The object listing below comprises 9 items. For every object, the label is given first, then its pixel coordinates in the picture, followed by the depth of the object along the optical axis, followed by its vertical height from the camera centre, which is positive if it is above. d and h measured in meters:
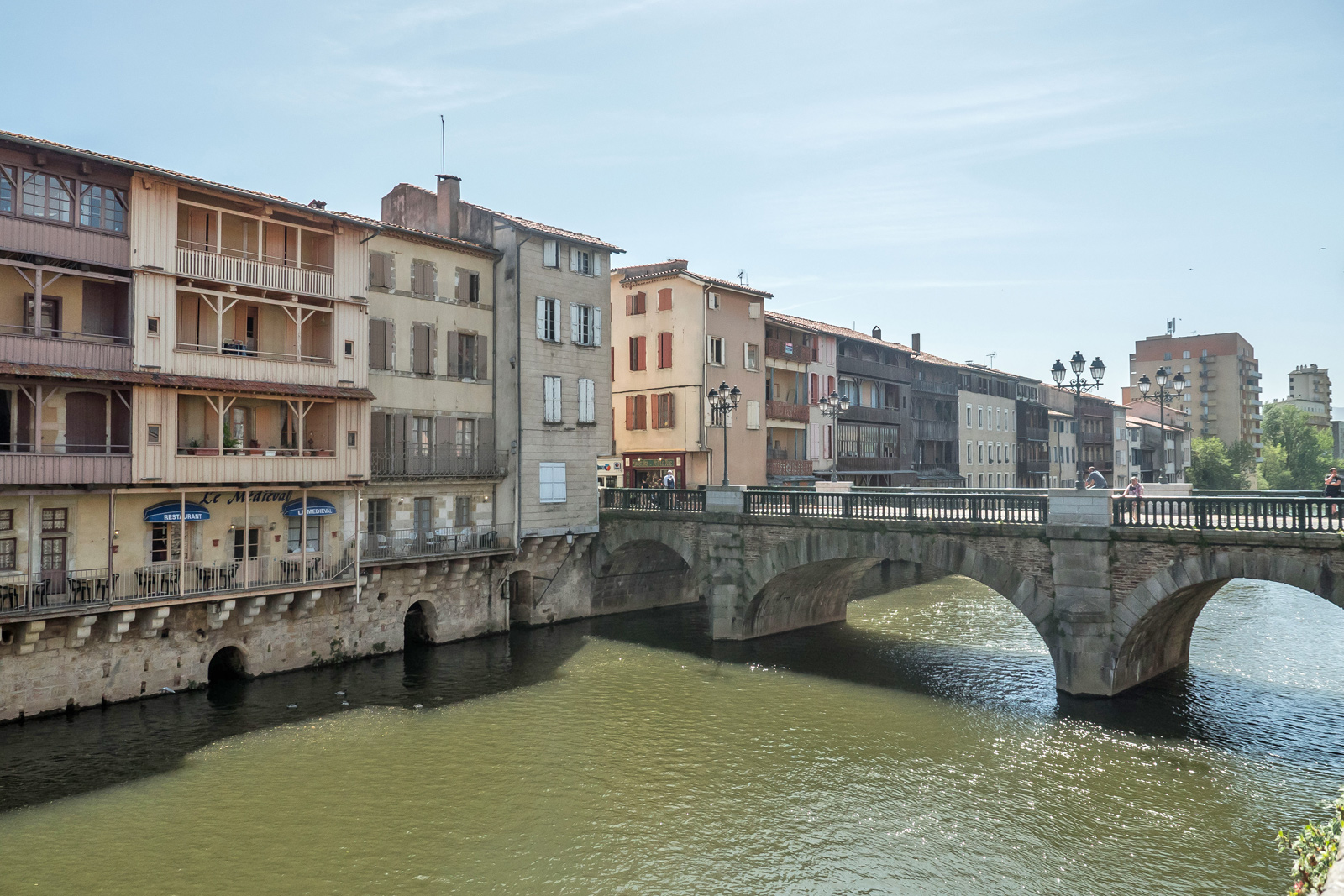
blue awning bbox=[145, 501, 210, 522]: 28.34 -0.84
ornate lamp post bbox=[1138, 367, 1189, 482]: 34.91 +3.80
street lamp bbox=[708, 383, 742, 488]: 40.38 +4.05
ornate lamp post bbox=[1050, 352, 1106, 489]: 28.62 +3.51
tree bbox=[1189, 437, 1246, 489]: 112.94 +1.58
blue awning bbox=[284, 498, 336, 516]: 32.34 -0.80
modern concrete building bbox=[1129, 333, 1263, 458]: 136.88 +16.32
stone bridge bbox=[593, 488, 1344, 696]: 25.20 -2.41
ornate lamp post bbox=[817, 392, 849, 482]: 45.06 +4.72
